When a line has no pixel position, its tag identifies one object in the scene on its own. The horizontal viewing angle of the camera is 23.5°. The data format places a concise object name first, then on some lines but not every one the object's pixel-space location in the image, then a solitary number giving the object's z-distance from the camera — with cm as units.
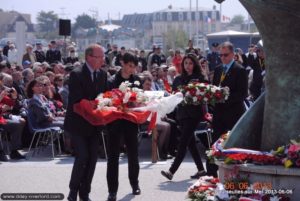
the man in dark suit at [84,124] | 888
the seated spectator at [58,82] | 1570
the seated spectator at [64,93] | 1468
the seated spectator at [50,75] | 1607
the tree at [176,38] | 8475
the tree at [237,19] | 15762
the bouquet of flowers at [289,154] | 721
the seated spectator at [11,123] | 1310
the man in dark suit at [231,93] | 1034
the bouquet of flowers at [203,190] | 779
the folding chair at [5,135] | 1327
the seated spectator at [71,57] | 2448
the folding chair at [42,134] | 1333
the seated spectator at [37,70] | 1650
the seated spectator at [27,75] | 1589
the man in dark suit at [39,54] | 2475
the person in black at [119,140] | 947
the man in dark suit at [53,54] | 2503
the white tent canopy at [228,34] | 3881
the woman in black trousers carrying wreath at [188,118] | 1079
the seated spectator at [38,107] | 1325
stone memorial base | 716
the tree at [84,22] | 11375
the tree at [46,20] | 12462
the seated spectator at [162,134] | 1326
